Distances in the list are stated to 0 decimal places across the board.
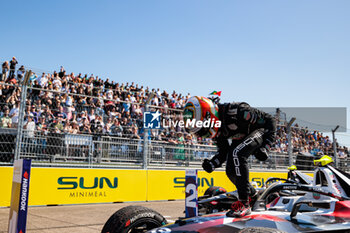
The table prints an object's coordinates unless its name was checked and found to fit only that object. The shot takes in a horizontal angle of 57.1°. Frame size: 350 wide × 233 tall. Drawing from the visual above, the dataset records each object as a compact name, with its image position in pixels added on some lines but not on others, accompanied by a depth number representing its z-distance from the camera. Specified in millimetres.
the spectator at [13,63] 11923
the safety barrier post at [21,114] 6996
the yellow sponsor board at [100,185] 7293
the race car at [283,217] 2770
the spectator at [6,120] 7039
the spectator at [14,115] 7145
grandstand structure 7293
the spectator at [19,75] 10791
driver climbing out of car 4033
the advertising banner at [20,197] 2301
